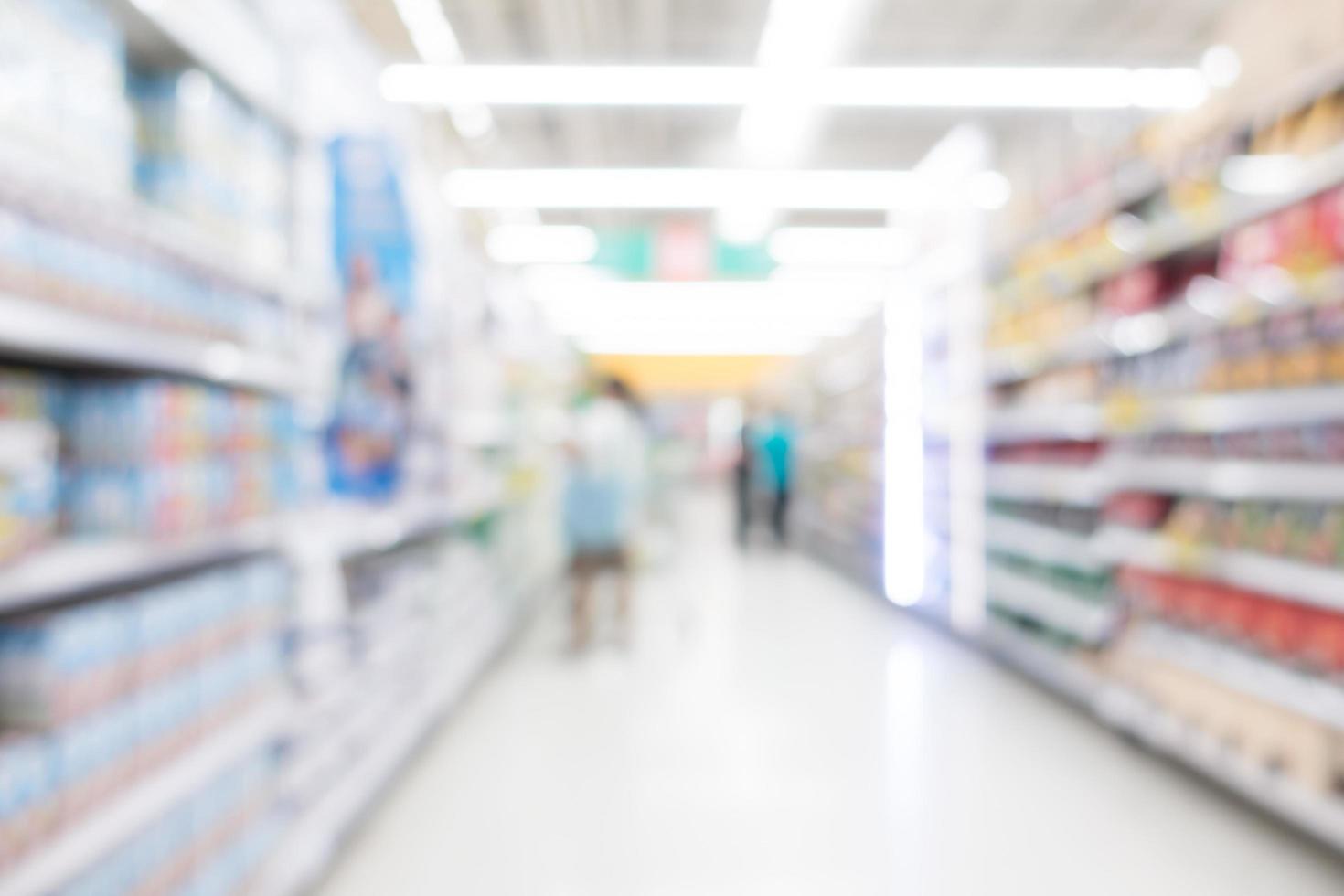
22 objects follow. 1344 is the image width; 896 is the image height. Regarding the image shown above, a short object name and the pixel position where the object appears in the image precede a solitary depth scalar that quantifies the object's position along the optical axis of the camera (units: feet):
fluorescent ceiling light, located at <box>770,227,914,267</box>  32.94
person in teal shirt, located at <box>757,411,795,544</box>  36.09
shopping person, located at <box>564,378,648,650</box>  17.07
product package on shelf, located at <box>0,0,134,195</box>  4.34
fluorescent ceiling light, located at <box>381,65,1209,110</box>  18.49
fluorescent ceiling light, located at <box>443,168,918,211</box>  25.49
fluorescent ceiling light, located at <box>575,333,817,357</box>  59.67
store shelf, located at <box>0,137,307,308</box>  4.23
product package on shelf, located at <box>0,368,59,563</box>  4.31
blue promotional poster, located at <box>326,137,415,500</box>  8.67
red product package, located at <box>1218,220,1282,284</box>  9.02
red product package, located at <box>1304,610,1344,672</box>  8.14
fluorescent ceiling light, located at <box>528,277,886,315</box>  41.57
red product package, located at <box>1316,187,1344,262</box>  8.04
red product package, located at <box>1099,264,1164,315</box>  11.64
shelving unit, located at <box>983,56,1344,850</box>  8.47
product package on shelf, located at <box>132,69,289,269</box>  5.98
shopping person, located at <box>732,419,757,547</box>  35.65
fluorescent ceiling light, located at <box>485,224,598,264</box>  33.30
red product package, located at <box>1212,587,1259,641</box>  9.47
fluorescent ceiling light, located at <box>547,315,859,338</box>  50.08
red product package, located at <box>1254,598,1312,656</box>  8.70
